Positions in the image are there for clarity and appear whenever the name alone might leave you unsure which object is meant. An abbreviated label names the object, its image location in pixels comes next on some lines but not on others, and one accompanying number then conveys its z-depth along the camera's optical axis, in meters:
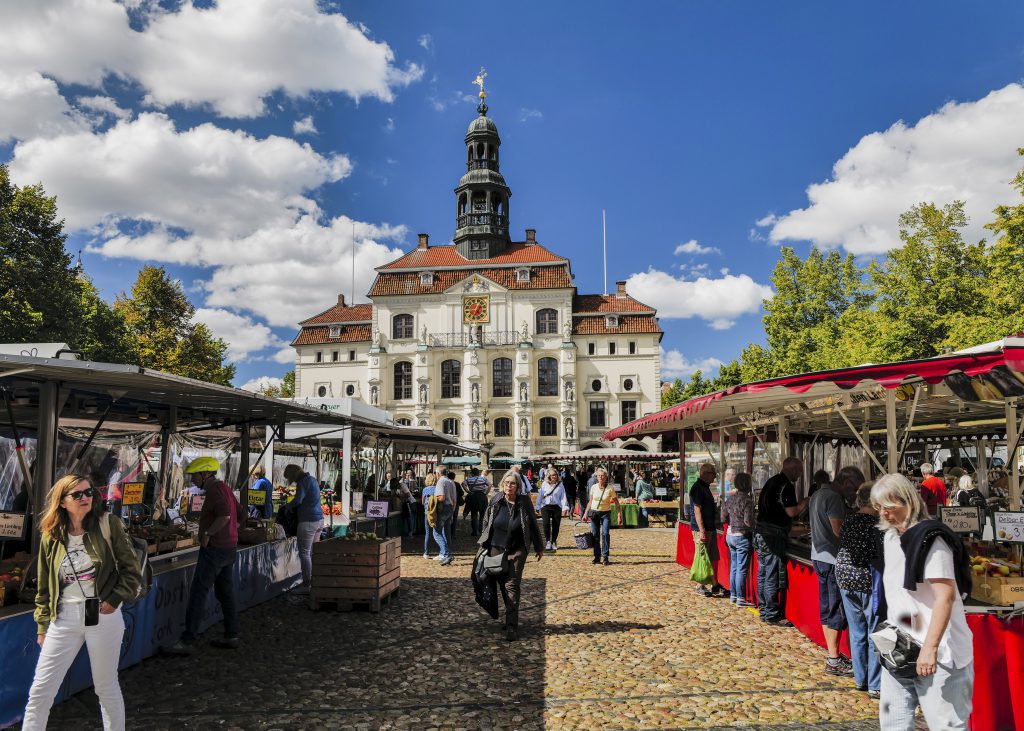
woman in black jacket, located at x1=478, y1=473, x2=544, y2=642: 7.27
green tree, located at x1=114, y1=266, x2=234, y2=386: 43.28
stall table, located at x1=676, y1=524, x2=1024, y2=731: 4.51
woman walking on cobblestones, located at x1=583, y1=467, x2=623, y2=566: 12.22
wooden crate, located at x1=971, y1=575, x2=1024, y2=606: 4.77
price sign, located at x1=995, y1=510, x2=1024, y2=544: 5.15
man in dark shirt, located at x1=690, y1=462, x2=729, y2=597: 9.41
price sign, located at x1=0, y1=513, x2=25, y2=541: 5.37
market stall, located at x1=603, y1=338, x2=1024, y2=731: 4.59
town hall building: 53.44
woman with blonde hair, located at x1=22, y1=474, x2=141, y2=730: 3.83
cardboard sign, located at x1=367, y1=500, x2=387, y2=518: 12.20
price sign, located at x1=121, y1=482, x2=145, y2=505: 8.03
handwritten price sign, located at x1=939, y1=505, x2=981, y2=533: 5.45
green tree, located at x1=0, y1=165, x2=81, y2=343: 27.80
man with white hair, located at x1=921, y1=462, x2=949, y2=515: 9.17
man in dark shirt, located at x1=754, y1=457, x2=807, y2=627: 7.66
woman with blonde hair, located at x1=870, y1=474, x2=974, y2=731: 2.98
